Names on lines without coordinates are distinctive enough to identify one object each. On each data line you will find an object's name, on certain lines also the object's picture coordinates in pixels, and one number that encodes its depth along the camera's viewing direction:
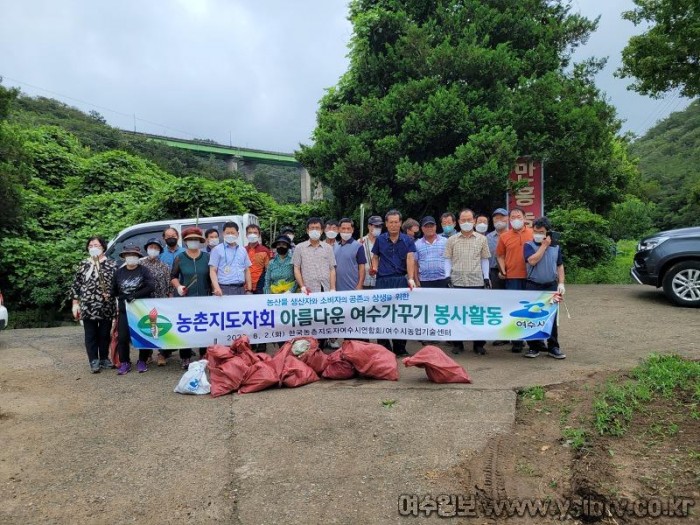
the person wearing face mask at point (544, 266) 5.83
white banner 5.94
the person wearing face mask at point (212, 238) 7.05
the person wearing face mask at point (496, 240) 6.70
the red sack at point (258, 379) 4.99
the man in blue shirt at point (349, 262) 6.34
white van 8.32
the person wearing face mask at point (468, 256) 6.18
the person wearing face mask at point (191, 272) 6.23
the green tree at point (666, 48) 12.66
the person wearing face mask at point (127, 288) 6.02
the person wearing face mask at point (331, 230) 6.70
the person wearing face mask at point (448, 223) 6.93
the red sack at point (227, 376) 5.00
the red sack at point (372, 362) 5.20
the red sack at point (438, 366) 4.95
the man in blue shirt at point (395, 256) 6.06
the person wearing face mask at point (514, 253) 6.16
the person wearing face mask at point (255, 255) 6.98
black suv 8.45
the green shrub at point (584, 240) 15.95
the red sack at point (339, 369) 5.27
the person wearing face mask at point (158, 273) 6.41
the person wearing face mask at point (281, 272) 6.43
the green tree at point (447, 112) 9.80
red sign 10.65
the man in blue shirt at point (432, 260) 6.29
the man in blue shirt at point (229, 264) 6.27
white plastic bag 5.09
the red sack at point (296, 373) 5.09
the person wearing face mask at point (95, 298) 5.94
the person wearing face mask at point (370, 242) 6.90
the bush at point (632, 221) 30.55
